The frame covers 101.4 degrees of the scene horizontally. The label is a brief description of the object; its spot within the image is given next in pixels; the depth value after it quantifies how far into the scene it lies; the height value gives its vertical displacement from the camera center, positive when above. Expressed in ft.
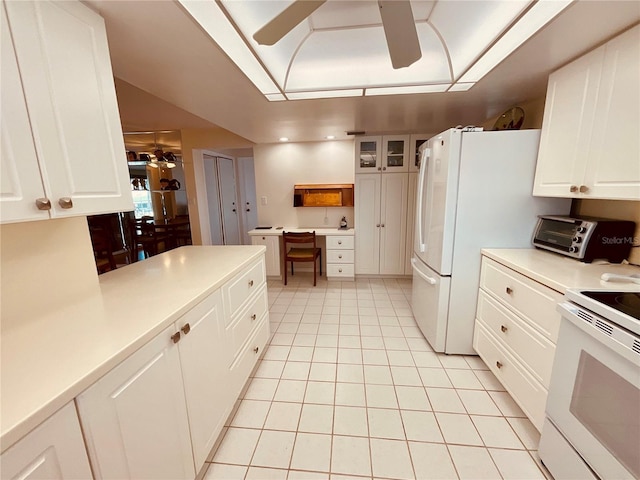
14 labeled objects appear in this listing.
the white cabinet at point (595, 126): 4.01 +1.08
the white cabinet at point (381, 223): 11.93 -1.43
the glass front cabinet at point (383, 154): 11.60 +1.69
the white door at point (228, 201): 17.74 -0.41
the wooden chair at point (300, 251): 11.63 -2.65
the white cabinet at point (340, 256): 12.26 -2.96
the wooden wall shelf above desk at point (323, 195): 13.00 -0.11
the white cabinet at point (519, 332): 4.30 -2.69
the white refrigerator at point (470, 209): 6.00 -0.45
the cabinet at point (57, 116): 2.64 +0.94
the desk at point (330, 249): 12.25 -2.62
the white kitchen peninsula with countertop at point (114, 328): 2.01 -1.46
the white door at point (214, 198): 16.71 -0.20
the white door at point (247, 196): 18.52 -0.13
